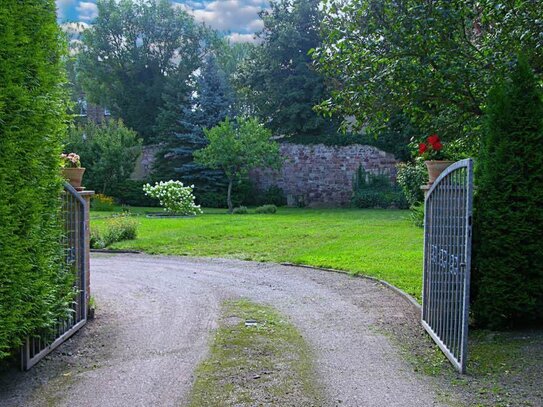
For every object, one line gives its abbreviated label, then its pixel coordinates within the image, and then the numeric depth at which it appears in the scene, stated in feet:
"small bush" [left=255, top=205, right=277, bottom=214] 71.87
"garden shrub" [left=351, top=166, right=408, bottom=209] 79.71
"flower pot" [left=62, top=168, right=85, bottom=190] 17.46
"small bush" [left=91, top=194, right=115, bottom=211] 74.18
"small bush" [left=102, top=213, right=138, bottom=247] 41.14
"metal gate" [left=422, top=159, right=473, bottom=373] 13.12
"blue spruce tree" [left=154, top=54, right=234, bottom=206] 87.15
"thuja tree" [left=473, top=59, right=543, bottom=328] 15.65
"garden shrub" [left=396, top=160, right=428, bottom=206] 52.87
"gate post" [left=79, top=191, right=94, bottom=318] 17.39
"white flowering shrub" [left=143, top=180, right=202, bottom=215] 61.72
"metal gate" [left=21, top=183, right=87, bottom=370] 14.16
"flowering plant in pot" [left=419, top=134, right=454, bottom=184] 17.67
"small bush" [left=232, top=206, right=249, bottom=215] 69.10
